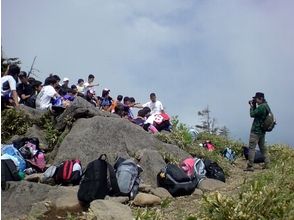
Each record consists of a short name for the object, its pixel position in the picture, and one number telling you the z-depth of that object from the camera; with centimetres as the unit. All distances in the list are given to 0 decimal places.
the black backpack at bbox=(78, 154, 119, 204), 518
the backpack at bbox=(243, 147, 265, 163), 954
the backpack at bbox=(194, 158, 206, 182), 698
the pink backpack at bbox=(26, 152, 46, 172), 656
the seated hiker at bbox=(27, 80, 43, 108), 901
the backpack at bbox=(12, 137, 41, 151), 676
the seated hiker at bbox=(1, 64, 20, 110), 749
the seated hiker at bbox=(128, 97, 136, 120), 1053
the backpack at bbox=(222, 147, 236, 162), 983
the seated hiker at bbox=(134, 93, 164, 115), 1069
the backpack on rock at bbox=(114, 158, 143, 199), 572
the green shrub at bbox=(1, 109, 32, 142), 792
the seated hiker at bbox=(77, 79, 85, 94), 1043
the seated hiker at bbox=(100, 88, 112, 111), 1055
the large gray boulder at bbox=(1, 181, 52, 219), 512
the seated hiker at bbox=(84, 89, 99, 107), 1020
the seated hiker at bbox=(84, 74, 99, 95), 1041
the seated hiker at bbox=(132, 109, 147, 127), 970
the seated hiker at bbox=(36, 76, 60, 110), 848
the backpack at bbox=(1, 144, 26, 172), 609
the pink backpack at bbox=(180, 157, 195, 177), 685
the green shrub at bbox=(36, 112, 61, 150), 771
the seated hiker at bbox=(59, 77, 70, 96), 955
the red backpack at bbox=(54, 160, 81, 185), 587
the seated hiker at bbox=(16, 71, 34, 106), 893
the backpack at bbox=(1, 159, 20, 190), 555
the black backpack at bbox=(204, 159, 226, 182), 749
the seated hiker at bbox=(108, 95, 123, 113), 1033
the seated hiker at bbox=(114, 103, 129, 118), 1029
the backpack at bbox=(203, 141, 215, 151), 984
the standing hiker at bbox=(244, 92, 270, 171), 837
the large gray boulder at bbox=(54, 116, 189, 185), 682
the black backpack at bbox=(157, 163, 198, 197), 635
